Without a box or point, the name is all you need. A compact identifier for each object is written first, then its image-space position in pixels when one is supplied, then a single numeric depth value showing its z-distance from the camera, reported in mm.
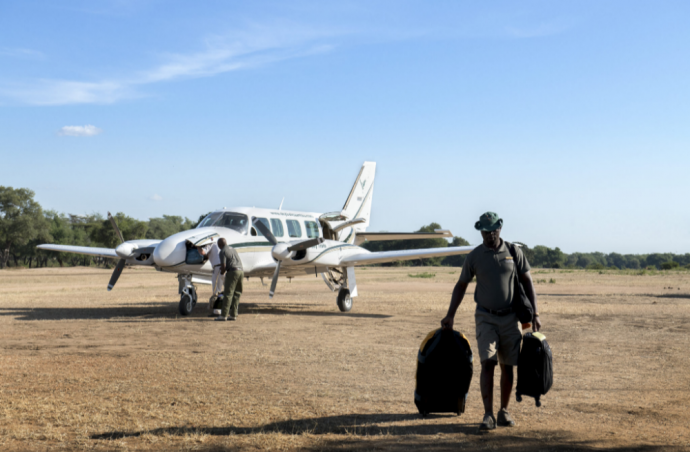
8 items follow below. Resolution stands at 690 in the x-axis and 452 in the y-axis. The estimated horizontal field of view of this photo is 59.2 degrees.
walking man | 5879
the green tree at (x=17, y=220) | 70250
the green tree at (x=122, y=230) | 69125
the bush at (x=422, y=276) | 53147
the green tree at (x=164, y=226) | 105562
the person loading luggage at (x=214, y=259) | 16500
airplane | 16438
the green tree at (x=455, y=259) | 116625
